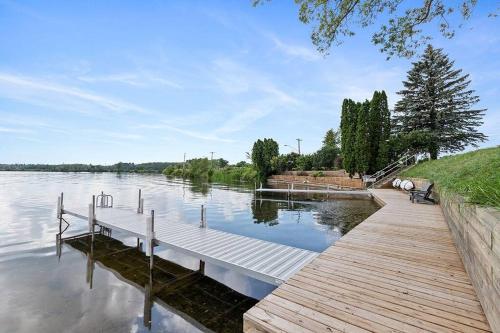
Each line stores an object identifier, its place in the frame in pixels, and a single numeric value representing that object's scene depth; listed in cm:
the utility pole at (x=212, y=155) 7024
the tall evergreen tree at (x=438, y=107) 2545
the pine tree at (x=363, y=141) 2352
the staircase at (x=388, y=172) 2163
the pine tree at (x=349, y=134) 2528
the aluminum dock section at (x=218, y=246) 475
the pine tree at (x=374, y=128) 2364
